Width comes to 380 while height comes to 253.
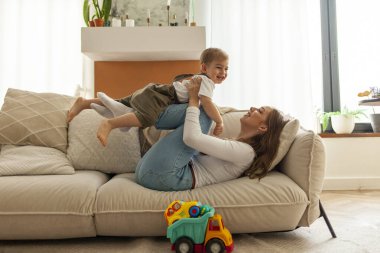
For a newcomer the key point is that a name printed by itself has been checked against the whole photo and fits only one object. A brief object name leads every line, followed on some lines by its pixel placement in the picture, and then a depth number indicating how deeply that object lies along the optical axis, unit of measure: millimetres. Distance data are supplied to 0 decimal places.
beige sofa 1535
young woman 1621
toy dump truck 1405
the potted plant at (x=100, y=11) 2959
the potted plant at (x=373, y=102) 2584
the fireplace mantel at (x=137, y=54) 2805
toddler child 1743
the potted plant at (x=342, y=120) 3346
